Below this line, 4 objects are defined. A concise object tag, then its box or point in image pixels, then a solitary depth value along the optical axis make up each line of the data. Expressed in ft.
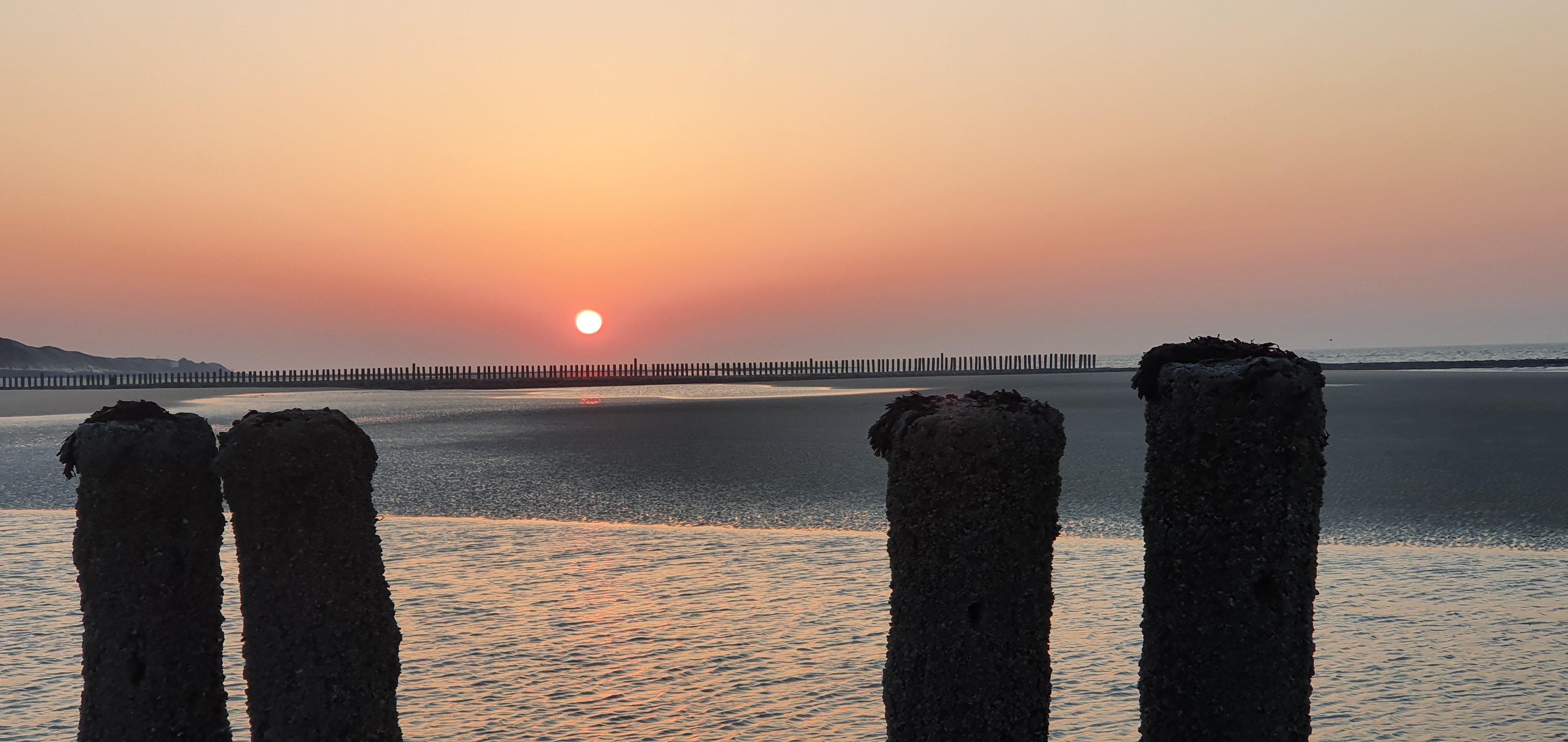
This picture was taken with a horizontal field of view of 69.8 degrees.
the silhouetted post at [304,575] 16.07
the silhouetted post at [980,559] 14.60
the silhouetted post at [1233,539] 14.87
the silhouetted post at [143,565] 16.83
